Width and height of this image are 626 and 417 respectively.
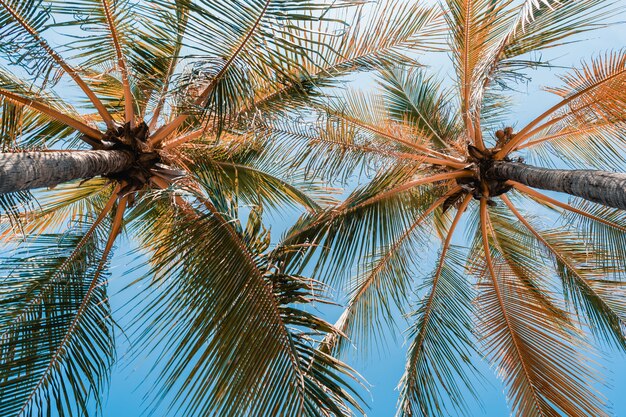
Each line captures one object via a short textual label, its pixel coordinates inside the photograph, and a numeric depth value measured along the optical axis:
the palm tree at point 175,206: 3.31
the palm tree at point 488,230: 4.51
